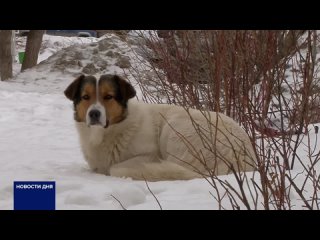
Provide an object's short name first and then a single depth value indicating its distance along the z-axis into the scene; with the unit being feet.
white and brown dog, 14.84
